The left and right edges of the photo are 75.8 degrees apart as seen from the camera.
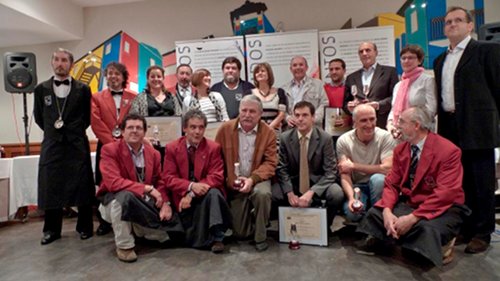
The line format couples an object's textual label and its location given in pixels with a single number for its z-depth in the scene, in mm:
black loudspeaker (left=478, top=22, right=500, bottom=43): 2713
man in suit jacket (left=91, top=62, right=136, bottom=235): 2736
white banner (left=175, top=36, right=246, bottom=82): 4590
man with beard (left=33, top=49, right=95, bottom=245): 2592
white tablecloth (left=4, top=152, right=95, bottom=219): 3352
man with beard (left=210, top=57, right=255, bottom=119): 3197
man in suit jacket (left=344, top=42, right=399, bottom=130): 2879
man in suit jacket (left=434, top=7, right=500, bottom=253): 2117
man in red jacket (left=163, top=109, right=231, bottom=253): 2367
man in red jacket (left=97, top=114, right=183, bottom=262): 2238
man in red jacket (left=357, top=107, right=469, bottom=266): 1918
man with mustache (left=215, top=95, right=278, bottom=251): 2418
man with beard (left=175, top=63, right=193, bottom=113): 3203
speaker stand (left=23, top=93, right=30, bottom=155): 3705
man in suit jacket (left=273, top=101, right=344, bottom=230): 2461
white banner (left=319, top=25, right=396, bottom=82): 4238
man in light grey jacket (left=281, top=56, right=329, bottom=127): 3091
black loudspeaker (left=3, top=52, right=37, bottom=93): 3646
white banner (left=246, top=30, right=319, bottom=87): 4402
